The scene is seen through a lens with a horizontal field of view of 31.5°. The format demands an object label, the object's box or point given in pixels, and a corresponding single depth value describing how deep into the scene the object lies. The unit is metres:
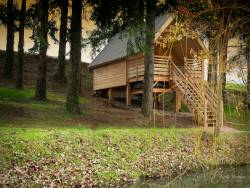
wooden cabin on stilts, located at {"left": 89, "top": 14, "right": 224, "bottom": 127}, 27.00
